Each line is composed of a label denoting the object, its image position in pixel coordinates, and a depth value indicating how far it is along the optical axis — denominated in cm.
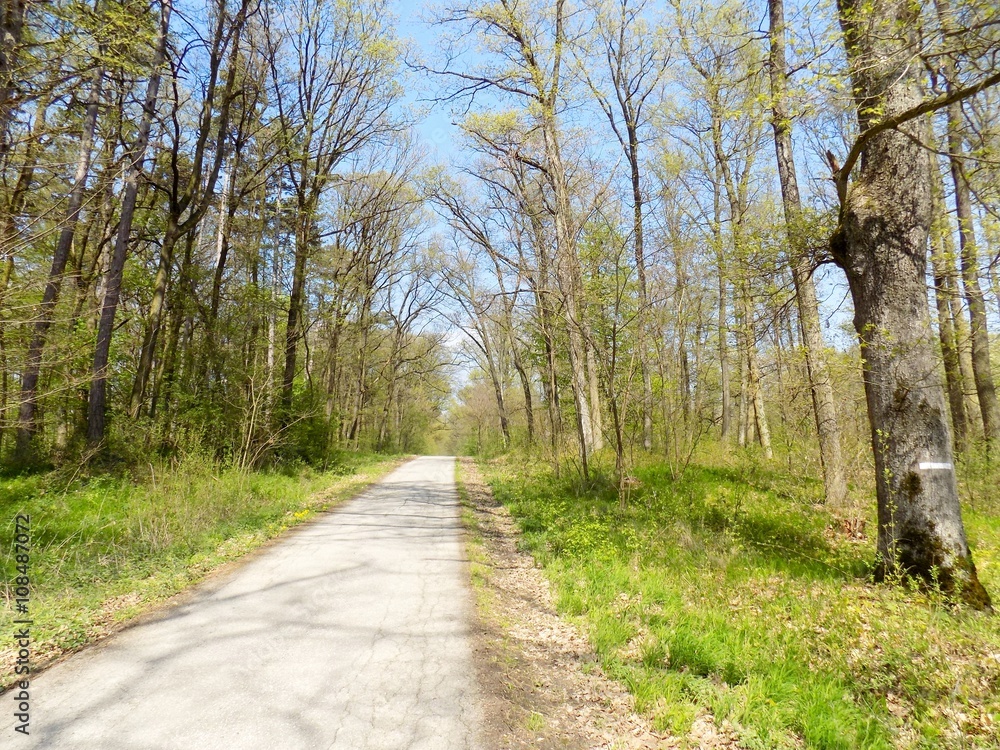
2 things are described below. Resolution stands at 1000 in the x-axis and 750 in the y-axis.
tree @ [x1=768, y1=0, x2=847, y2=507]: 737
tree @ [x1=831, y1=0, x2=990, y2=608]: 417
